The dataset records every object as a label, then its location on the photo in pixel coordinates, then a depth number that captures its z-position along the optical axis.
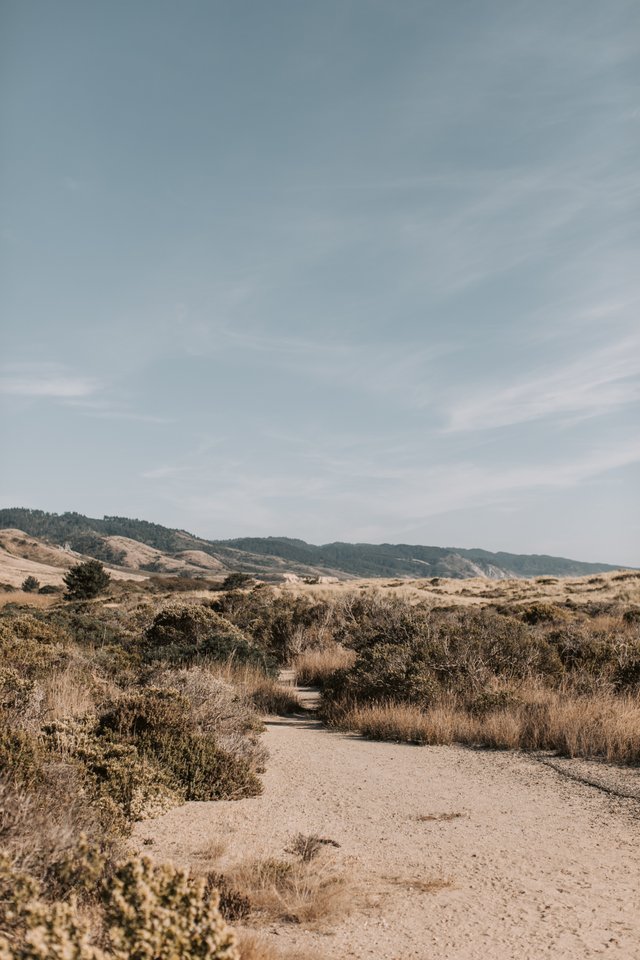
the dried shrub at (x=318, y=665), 16.09
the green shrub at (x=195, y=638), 15.00
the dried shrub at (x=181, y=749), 7.21
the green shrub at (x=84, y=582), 47.94
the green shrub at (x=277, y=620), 19.80
